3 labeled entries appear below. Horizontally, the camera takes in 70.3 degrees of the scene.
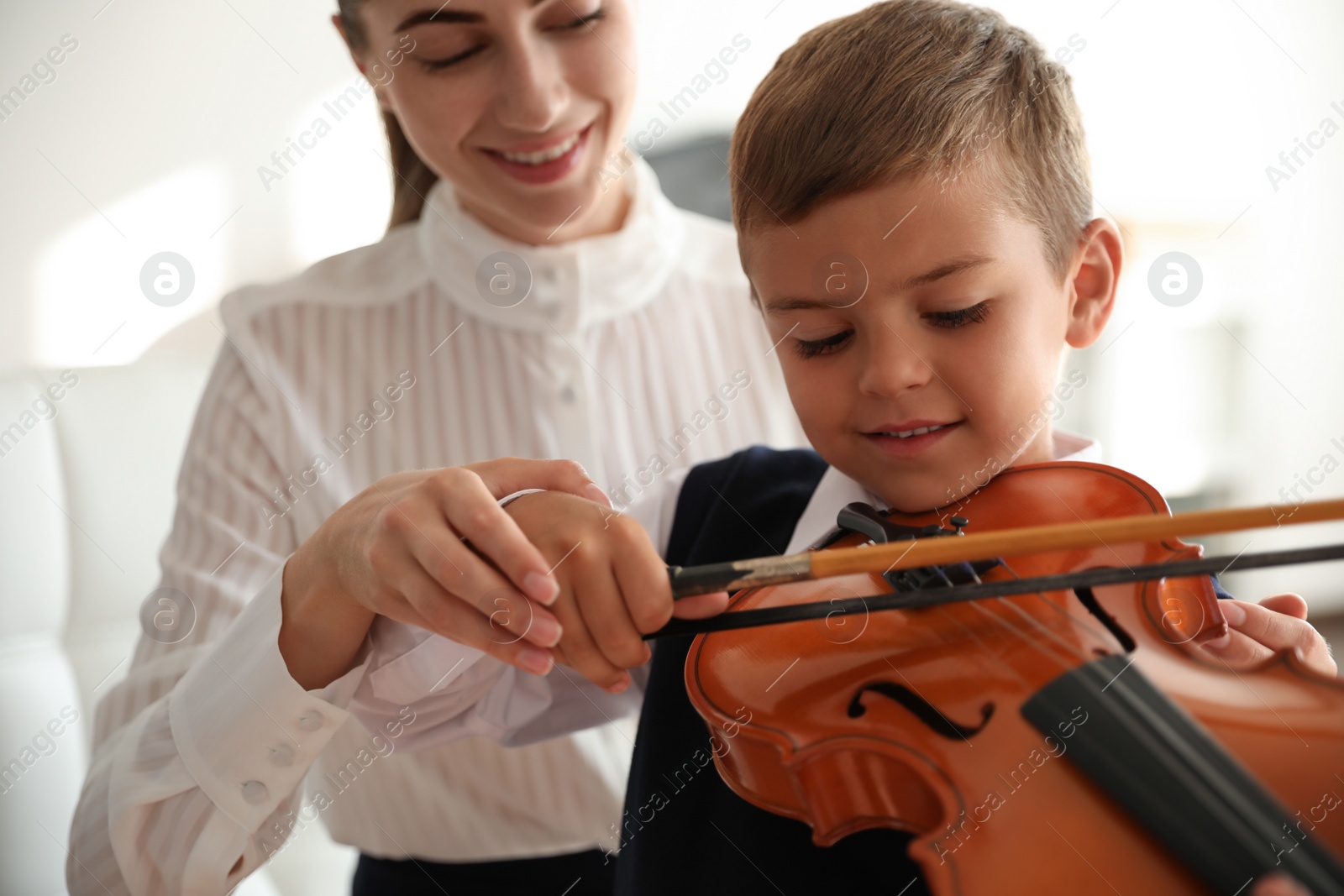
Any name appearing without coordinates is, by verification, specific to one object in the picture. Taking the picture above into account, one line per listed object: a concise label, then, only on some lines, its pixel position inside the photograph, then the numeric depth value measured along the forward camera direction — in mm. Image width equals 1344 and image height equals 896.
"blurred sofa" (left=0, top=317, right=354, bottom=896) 1278
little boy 544
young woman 590
